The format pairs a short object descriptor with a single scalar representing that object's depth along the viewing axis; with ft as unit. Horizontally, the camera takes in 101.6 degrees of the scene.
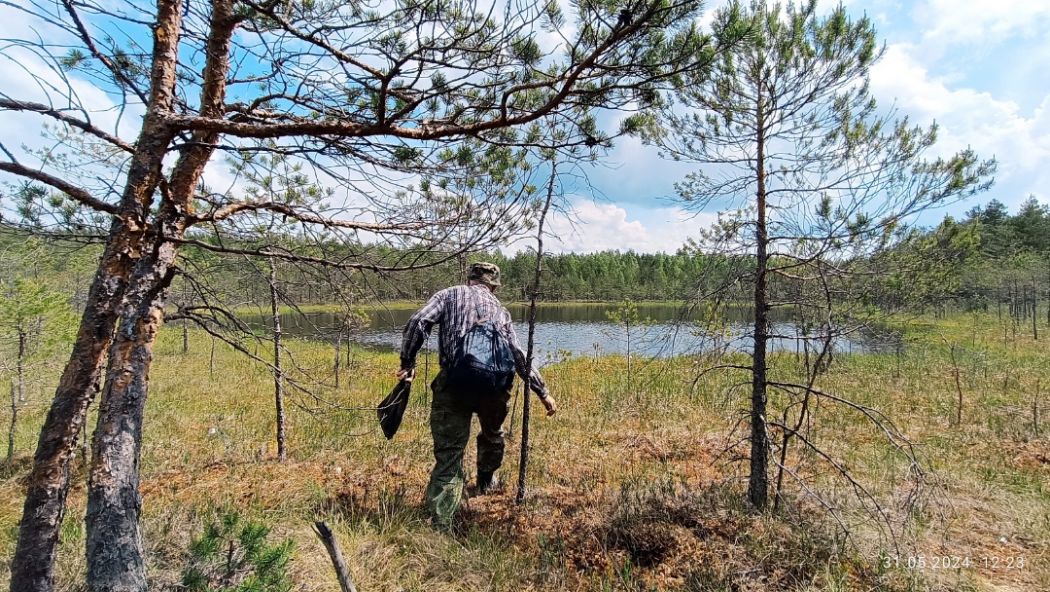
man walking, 10.19
